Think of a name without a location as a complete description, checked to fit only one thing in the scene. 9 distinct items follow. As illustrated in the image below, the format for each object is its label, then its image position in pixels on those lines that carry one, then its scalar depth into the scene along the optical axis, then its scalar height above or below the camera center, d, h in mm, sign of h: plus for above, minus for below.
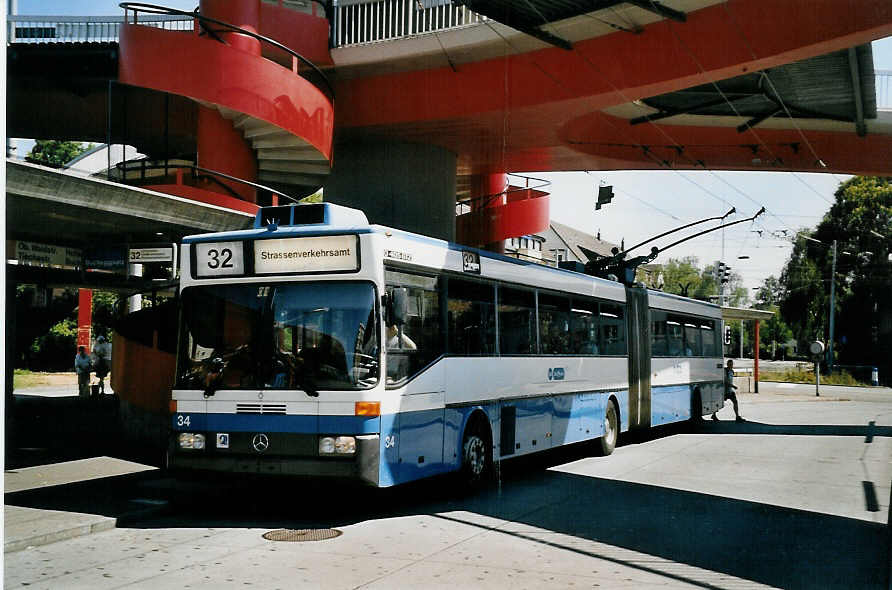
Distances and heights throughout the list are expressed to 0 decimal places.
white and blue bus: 9750 +59
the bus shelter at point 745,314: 37625 +1660
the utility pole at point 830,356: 59066 -191
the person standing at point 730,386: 26328 -872
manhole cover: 9133 -1721
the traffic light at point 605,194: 27183 +4666
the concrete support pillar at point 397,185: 25266 +4710
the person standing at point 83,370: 27469 -256
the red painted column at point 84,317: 27734 +1319
